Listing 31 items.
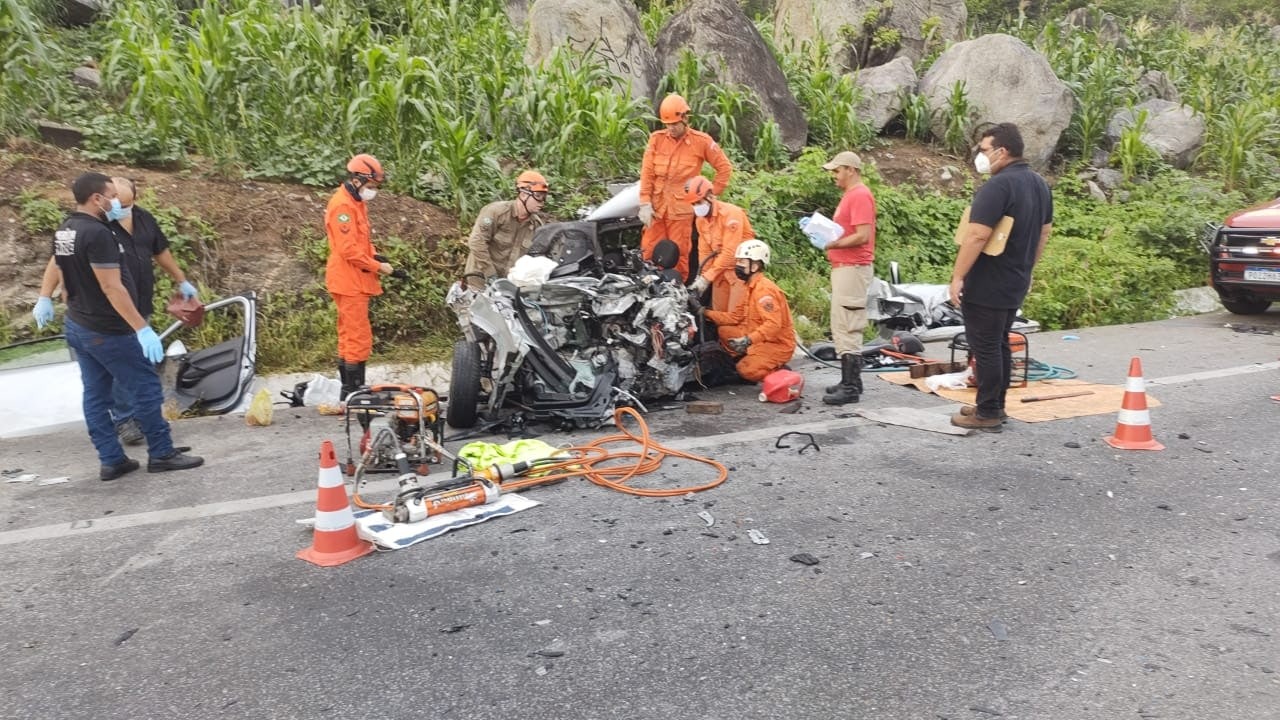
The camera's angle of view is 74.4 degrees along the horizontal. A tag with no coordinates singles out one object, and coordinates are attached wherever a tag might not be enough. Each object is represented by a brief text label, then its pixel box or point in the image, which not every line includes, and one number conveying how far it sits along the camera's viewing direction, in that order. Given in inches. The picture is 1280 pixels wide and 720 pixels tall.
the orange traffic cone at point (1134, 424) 204.1
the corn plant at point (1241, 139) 540.7
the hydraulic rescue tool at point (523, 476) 161.5
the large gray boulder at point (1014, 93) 542.3
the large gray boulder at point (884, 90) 542.6
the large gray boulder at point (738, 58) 487.5
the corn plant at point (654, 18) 594.5
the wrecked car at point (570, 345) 229.3
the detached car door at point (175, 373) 241.6
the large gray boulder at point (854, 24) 624.4
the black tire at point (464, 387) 229.0
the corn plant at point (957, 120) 531.8
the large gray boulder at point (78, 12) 444.1
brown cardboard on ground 237.5
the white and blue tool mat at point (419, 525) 151.9
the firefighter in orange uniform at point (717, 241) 279.3
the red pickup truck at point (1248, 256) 362.6
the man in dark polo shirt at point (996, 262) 211.0
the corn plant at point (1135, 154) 536.1
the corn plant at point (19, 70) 321.4
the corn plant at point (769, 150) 462.9
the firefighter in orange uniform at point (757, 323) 264.7
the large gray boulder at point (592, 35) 475.2
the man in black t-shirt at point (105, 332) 187.5
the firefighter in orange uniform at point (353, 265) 260.4
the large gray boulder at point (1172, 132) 558.9
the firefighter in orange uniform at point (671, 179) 313.0
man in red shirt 257.1
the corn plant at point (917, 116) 542.0
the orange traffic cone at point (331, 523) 145.5
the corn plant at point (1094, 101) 558.3
